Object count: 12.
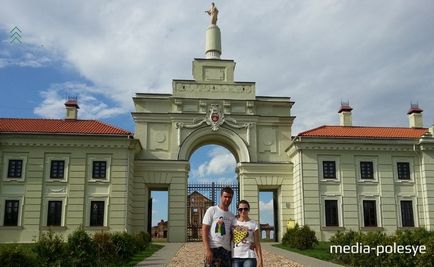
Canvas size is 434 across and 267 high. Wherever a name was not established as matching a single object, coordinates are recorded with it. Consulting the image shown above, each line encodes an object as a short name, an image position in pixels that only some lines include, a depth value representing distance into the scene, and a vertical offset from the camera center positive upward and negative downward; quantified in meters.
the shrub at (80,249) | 17.05 -0.74
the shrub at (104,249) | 18.41 -0.81
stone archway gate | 35.66 +6.90
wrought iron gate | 38.94 +2.05
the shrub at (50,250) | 16.47 -0.76
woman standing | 8.95 -0.28
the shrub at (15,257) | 13.16 -0.81
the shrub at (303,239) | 28.06 -0.58
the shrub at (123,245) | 19.95 -0.72
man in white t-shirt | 8.84 -0.12
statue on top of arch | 40.56 +17.61
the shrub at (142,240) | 25.25 -0.66
